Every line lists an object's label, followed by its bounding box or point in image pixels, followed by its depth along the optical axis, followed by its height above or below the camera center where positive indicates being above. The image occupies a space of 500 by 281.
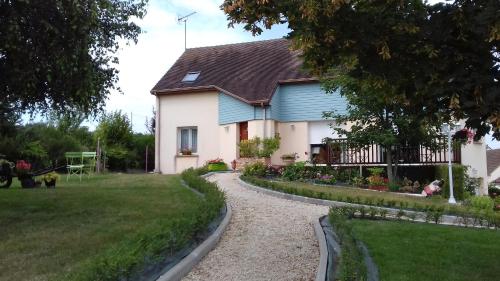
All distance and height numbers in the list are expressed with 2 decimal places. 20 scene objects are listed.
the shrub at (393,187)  16.50 -0.90
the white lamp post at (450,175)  14.34 -0.47
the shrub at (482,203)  12.40 -1.12
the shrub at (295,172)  18.52 -0.43
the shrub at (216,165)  21.64 -0.17
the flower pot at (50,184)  15.04 -0.63
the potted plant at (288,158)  21.48 +0.09
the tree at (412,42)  4.60 +1.13
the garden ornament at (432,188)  15.60 -0.90
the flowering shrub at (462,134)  5.20 +0.25
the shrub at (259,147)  20.52 +0.56
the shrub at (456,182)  15.45 -0.73
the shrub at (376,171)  17.62 -0.40
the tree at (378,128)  16.69 +1.07
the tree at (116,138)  27.50 +1.32
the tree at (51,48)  7.86 +1.83
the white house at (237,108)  22.28 +2.38
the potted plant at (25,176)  15.36 -0.40
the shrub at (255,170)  18.91 -0.35
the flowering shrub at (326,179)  17.84 -0.68
